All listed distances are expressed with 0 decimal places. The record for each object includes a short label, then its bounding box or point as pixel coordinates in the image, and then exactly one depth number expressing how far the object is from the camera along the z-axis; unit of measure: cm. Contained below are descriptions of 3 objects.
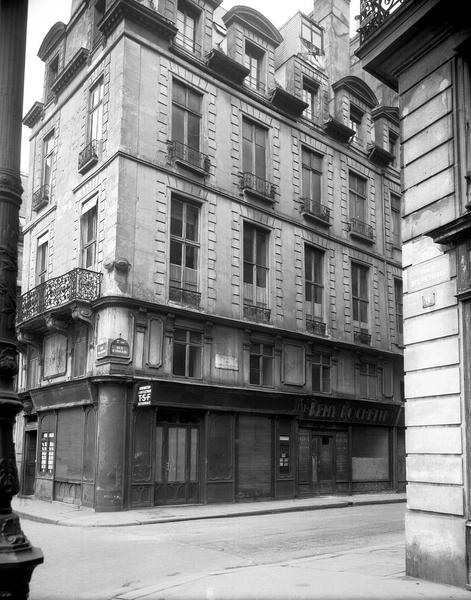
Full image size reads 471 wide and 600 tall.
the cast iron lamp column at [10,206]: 524
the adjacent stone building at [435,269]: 858
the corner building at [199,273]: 2080
